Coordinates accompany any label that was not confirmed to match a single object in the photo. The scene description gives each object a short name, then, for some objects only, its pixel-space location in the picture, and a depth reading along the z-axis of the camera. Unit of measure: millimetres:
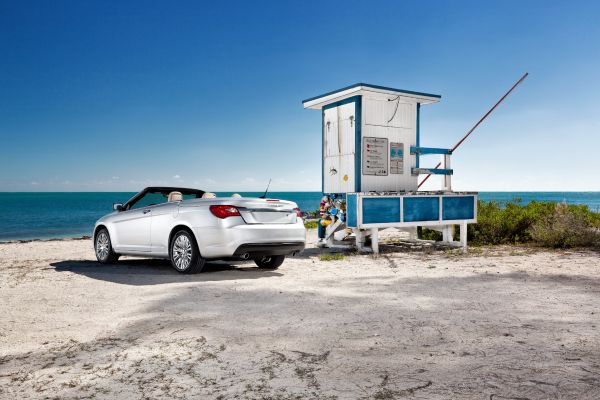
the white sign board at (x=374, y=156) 13148
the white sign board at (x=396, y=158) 13594
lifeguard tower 12680
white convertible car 8555
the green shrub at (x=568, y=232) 13023
